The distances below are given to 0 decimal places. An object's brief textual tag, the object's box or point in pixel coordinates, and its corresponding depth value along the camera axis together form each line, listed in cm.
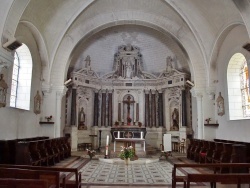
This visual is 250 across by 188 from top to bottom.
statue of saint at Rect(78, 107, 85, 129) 1617
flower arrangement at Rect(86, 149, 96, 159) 1137
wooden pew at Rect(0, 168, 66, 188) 366
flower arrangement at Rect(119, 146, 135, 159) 955
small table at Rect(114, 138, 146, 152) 1139
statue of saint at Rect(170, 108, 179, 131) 1624
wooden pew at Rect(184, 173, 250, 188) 401
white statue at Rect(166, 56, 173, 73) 1686
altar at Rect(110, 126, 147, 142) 1475
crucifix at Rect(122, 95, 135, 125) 1636
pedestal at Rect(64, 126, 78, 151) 1478
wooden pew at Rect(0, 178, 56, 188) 296
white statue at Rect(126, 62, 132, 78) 1772
